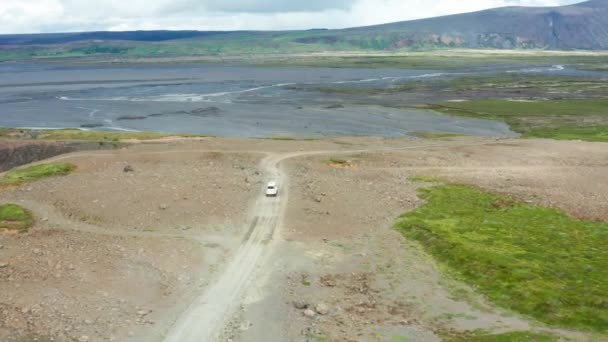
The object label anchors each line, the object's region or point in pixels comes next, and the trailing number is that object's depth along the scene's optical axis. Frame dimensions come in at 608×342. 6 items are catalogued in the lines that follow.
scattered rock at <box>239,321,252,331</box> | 33.56
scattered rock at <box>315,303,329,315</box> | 35.50
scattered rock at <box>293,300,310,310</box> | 36.22
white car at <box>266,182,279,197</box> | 58.95
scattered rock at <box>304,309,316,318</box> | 35.19
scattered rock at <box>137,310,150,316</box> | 34.91
